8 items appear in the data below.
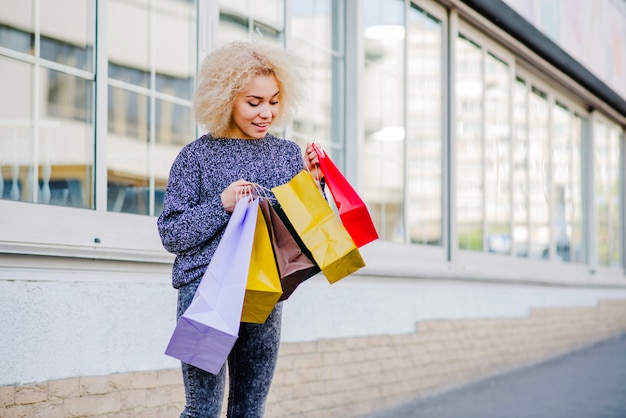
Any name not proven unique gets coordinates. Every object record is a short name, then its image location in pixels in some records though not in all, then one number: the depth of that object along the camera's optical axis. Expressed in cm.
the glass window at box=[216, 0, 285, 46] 512
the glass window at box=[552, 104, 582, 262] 1101
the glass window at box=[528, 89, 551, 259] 1000
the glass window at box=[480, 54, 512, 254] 870
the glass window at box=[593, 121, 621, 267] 1252
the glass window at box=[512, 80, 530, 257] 947
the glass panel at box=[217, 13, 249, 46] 503
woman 279
